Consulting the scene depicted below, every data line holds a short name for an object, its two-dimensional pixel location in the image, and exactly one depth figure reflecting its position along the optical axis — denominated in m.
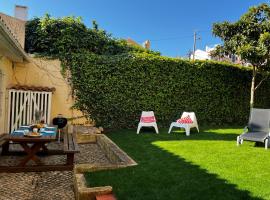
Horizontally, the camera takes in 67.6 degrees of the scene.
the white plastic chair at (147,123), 7.03
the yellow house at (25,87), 6.27
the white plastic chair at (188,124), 6.69
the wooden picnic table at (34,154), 3.62
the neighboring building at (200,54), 27.42
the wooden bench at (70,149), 3.81
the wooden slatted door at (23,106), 6.44
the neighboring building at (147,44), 17.35
